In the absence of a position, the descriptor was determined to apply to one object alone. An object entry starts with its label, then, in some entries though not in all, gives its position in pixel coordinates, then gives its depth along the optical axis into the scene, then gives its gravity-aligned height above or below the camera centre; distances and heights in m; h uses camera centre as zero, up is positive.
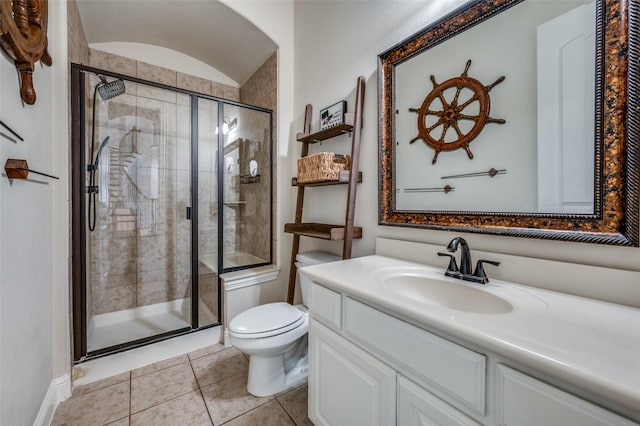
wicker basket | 1.54 +0.27
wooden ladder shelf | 1.49 +0.19
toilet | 1.36 -0.73
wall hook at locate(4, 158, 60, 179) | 0.88 +0.15
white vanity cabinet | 0.51 -0.45
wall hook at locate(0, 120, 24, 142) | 0.82 +0.27
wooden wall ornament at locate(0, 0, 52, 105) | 0.83 +0.63
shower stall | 1.88 +0.05
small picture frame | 1.64 +0.64
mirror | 0.76 +0.33
